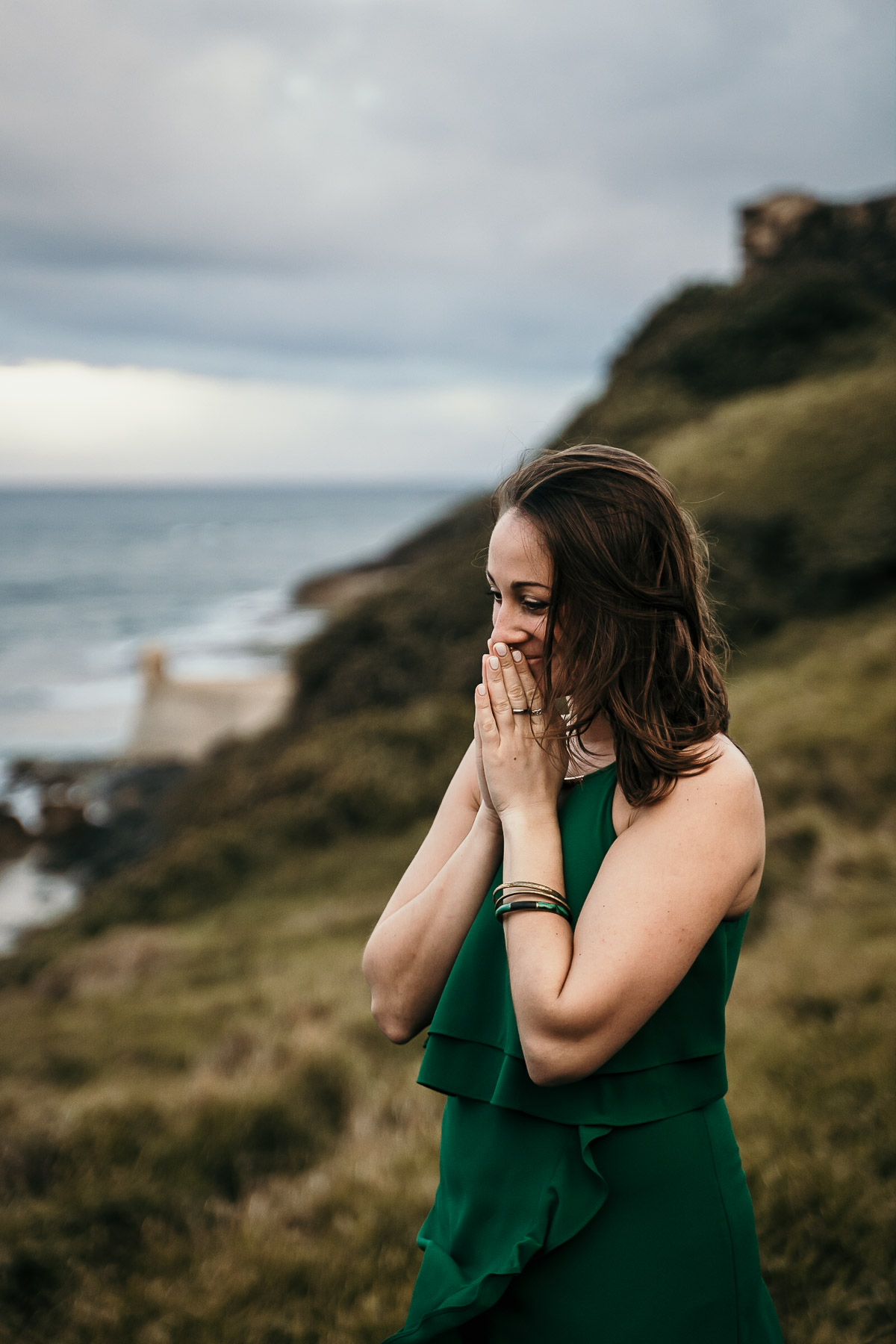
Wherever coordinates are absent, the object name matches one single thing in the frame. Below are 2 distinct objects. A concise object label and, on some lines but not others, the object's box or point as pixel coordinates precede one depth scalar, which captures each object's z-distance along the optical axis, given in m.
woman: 1.60
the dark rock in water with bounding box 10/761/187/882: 18.75
